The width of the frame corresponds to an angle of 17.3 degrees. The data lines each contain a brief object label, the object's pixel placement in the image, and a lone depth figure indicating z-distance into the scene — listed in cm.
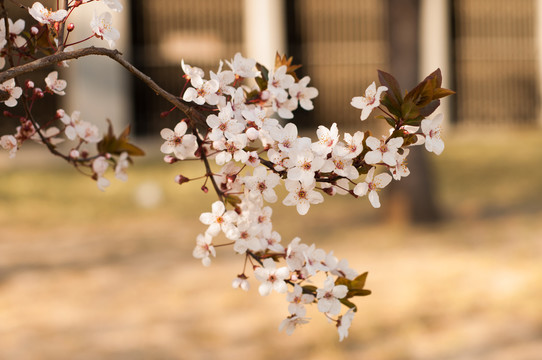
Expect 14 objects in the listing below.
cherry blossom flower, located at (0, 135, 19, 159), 107
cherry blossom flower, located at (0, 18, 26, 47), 108
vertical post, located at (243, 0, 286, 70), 637
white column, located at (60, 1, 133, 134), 601
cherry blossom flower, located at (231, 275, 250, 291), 104
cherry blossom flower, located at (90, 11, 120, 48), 102
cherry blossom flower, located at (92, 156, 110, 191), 112
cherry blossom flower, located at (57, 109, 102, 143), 109
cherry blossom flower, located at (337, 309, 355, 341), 102
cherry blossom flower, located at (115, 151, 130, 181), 111
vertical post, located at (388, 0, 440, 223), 350
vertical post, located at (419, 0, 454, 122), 660
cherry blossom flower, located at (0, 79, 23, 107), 105
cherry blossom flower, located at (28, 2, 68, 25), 101
